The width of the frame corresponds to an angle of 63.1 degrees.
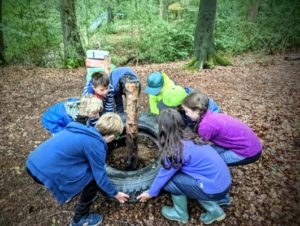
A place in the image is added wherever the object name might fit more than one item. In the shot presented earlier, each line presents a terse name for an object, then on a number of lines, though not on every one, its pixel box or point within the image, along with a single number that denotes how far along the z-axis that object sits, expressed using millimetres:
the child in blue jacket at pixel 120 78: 4441
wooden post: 3328
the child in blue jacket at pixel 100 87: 3717
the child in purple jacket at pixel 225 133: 2979
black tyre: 3109
